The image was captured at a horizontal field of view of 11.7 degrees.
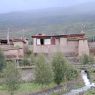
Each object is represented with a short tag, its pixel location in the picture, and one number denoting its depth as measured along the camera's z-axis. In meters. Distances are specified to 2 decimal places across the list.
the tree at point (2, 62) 58.42
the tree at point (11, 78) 44.00
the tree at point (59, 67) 50.72
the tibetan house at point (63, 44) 71.56
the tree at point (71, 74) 52.44
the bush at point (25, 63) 64.19
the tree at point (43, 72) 48.06
